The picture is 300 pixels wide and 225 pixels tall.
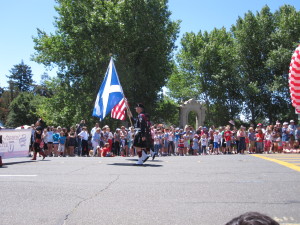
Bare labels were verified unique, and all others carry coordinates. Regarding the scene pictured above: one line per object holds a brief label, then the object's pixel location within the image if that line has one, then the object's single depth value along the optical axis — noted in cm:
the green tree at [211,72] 4797
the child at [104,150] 1896
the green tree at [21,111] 6804
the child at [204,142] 2216
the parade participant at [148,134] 1242
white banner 1476
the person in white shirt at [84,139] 2062
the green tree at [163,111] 4234
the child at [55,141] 2057
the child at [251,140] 2131
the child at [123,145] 2103
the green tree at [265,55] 4191
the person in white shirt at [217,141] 2209
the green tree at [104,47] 3438
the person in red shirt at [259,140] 2103
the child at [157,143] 2135
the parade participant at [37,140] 1465
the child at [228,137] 2143
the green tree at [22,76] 9994
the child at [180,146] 2188
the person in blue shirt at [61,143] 2066
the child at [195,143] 2175
